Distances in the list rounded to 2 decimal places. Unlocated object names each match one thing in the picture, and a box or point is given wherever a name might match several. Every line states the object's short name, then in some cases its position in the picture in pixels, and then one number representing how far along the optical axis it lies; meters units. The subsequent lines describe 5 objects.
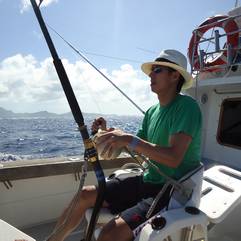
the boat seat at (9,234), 1.60
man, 1.45
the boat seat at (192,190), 1.54
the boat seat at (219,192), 1.65
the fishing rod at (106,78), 2.46
